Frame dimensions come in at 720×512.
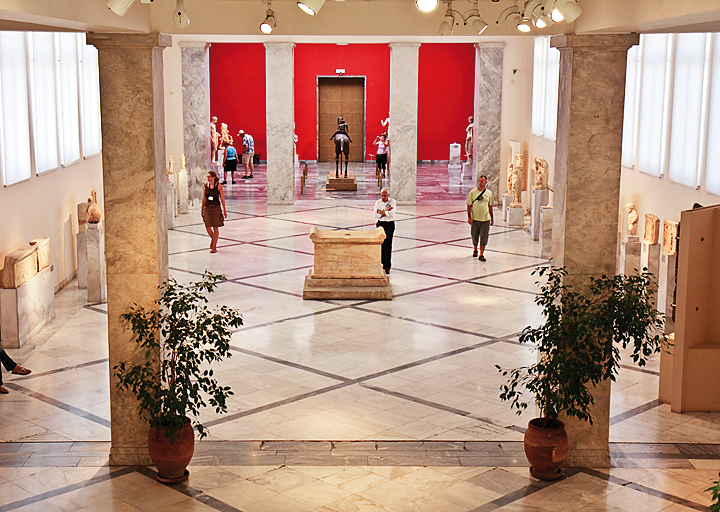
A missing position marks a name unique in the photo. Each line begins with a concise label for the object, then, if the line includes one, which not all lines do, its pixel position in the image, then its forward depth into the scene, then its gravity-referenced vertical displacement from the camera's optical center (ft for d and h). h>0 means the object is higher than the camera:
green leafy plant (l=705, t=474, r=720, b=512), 12.17 -5.11
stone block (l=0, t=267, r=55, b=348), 34.78 -7.64
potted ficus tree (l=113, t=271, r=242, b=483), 22.77 -6.67
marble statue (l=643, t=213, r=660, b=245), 39.65 -4.65
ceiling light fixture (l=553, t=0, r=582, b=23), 19.63 +2.47
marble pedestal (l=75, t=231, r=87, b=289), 44.70 -6.92
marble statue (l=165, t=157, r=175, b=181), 68.23 -3.76
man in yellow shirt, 51.26 -5.09
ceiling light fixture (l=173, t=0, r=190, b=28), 21.30 +2.44
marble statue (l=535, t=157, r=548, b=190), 61.62 -3.57
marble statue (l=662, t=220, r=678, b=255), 36.68 -4.66
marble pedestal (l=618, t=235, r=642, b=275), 42.29 -6.09
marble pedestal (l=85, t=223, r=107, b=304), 42.62 -6.90
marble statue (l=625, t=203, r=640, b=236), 43.50 -4.56
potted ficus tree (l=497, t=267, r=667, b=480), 22.70 -5.68
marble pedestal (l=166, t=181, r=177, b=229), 64.18 -6.13
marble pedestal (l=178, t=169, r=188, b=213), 70.90 -5.70
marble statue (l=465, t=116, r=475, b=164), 96.32 -2.17
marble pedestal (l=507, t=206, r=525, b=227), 65.72 -6.79
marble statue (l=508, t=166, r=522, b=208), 68.90 -4.55
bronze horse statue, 90.38 -2.13
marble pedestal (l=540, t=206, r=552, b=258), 53.83 -6.50
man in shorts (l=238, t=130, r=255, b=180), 98.67 -3.30
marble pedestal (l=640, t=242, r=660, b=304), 39.55 -5.85
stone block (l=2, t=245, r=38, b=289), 34.91 -5.84
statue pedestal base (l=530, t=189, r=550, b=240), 59.57 -5.58
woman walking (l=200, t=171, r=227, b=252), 53.93 -5.25
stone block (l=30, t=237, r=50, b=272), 38.27 -5.68
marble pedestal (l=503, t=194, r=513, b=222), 67.46 -5.95
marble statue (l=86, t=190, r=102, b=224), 43.27 -4.50
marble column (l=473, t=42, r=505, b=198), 74.69 +0.98
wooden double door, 113.29 +1.32
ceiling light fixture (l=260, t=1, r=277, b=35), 22.61 +2.43
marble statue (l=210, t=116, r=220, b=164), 87.34 -1.89
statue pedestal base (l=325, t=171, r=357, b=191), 86.58 -6.03
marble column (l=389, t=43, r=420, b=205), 72.74 +0.73
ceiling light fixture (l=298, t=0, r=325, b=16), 17.72 +2.27
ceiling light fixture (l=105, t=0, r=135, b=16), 17.78 +2.24
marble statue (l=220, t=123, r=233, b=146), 94.53 -1.82
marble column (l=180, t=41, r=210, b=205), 75.15 +0.61
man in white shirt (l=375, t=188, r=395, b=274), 46.96 -5.05
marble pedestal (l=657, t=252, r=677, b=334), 35.88 -6.43
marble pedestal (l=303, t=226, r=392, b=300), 43.57 -7.23
